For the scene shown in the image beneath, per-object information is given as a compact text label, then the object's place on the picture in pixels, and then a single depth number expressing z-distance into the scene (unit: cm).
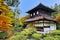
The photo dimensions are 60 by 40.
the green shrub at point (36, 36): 497
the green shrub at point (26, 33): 433
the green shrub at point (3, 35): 565
